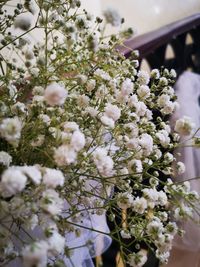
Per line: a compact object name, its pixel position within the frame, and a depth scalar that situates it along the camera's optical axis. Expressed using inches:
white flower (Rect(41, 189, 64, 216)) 14.3
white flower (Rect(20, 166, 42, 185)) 14.1
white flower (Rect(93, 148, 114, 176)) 16.5
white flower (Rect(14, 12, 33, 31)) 16.9
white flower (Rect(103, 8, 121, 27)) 17.2
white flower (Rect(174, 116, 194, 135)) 18.6
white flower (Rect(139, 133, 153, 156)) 20.1
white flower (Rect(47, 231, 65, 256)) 14.4
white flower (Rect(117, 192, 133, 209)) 19.8
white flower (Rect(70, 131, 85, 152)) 15.1
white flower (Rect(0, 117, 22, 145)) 14.5
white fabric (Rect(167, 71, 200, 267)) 36.2
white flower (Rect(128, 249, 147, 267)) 18.4
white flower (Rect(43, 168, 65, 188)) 14.6
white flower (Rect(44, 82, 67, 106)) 14.5
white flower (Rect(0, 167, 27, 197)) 13.1
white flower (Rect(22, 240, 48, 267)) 13.1
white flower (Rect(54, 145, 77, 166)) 14.8
